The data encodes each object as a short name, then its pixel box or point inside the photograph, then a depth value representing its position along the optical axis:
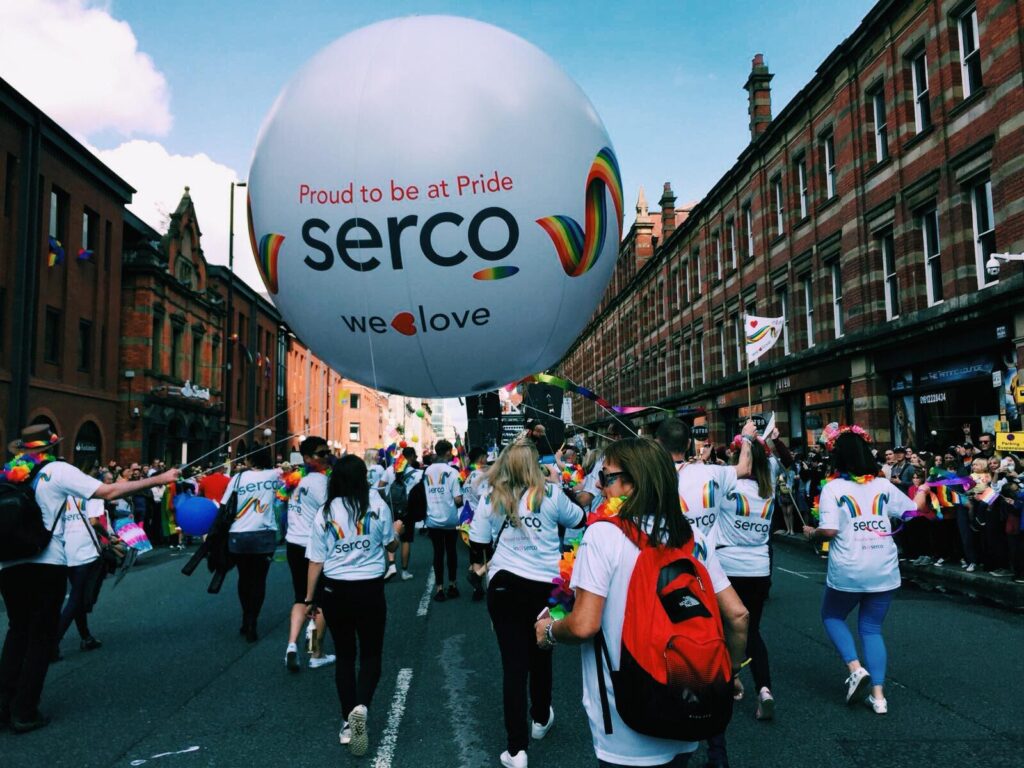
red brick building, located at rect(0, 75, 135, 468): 20.25
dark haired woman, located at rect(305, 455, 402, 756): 4.39
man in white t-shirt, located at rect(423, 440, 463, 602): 8.97
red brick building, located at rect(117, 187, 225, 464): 28.08
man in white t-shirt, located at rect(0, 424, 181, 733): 4.73
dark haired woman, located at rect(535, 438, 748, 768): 2.35
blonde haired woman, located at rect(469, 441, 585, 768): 4.06
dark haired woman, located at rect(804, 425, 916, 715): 4.79
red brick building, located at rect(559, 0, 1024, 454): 14.19
